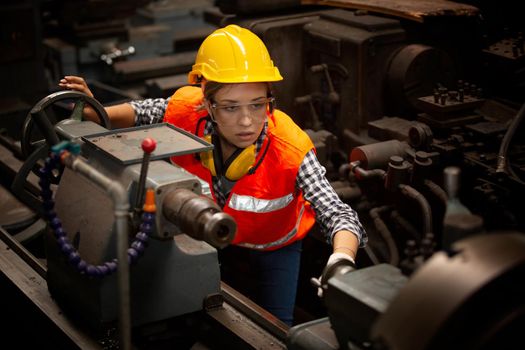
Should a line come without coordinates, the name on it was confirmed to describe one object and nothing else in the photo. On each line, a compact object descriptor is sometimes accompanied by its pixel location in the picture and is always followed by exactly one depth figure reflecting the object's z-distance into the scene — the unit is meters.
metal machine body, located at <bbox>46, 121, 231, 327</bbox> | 2.08
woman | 2.58
